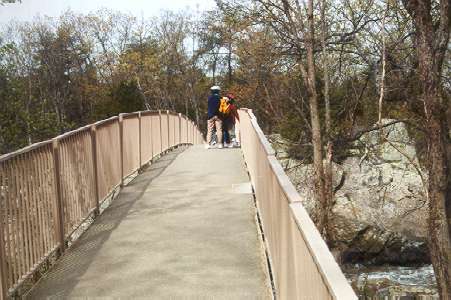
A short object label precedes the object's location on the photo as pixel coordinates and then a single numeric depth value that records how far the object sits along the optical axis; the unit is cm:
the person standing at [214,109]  1684
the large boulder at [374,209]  2692
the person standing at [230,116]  1692
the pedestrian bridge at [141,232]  425
